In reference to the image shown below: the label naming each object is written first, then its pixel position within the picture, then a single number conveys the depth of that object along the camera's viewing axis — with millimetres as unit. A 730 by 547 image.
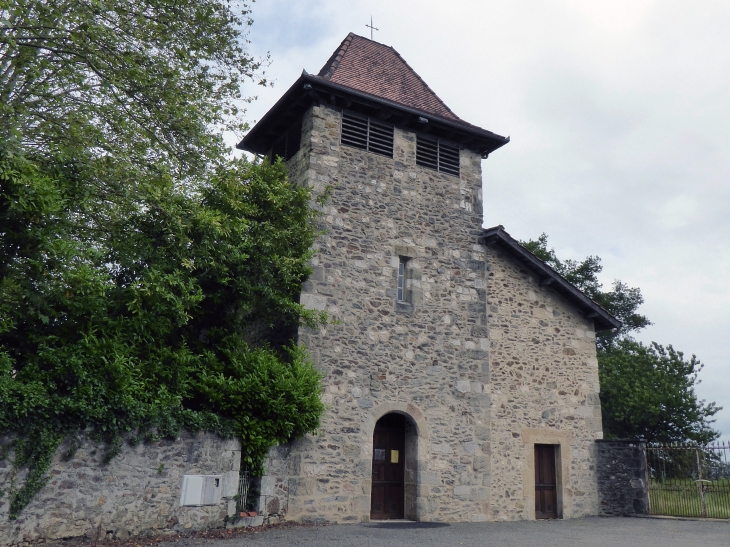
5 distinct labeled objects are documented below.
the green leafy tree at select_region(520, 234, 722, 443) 21219
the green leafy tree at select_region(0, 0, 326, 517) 7543
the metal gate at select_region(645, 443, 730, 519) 12000
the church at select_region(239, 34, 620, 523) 10453
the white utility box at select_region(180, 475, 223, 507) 8039
